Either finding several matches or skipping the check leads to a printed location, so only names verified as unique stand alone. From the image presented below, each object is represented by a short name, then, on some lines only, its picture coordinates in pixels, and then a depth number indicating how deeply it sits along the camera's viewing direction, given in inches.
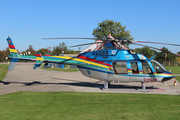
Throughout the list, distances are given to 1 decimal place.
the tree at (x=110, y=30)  2910.7
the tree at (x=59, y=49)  4201.8
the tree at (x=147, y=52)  3221.0
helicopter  606.2
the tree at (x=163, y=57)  3204.2
